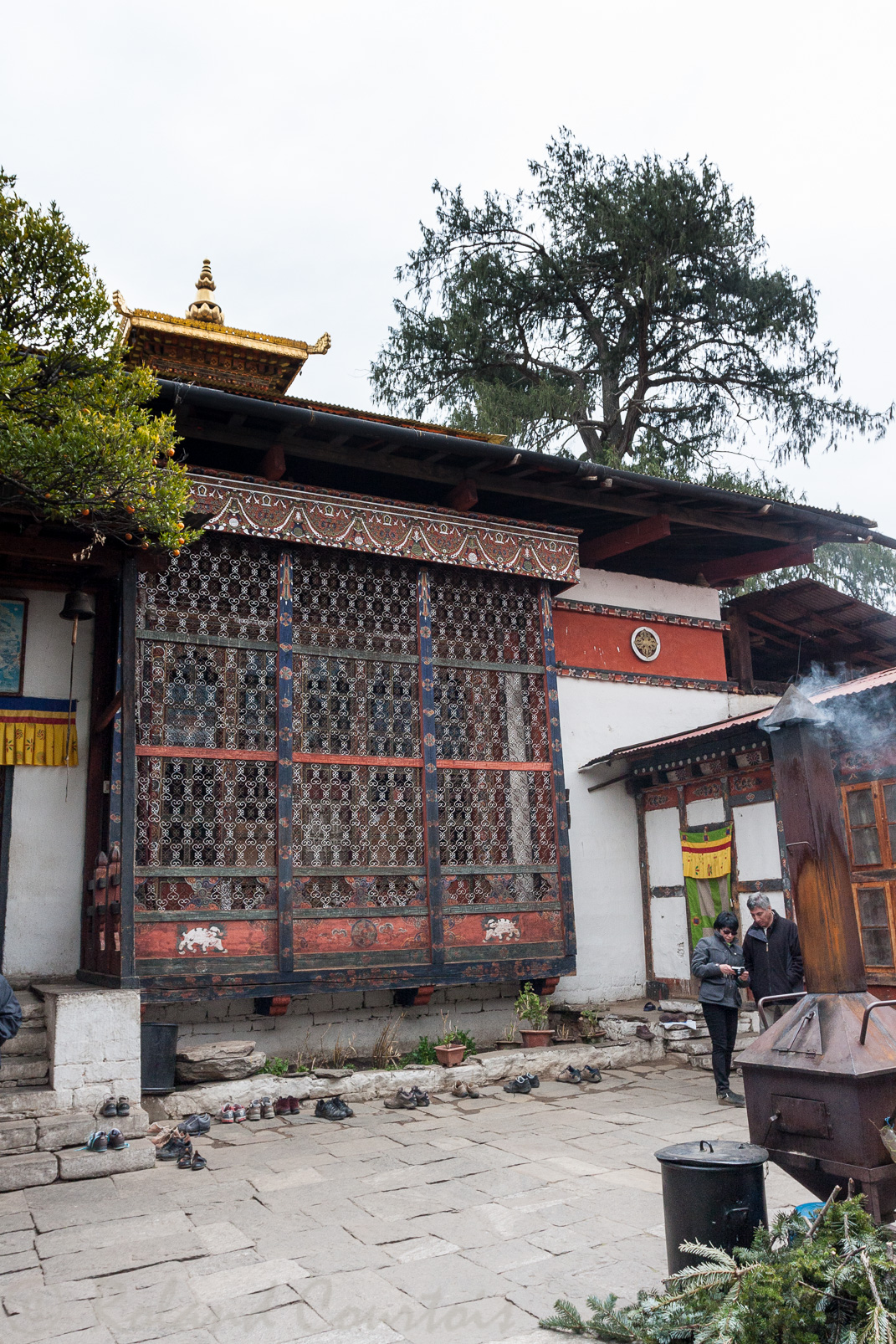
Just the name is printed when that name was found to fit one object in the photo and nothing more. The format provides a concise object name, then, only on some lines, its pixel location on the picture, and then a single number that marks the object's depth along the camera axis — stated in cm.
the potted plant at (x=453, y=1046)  770
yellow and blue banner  750
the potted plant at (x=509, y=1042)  848
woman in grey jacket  701
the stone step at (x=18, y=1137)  543
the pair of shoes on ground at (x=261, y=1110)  664
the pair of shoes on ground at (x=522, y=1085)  752
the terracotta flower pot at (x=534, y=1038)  830
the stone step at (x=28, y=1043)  641
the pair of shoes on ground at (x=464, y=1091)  734
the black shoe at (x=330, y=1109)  660
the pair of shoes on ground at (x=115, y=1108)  582
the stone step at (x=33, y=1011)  659
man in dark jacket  669
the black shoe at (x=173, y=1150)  564
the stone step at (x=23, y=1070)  605
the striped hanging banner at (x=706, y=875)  924
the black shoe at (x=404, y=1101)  700
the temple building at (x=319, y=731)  724
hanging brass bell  745
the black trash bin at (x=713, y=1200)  337
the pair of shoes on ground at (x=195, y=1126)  619
